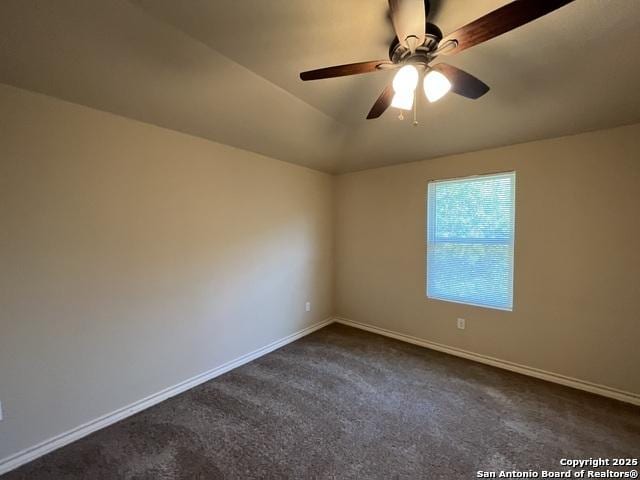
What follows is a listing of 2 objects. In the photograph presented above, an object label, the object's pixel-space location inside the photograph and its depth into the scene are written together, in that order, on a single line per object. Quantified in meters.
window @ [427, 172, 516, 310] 2.91
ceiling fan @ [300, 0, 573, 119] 1.01
